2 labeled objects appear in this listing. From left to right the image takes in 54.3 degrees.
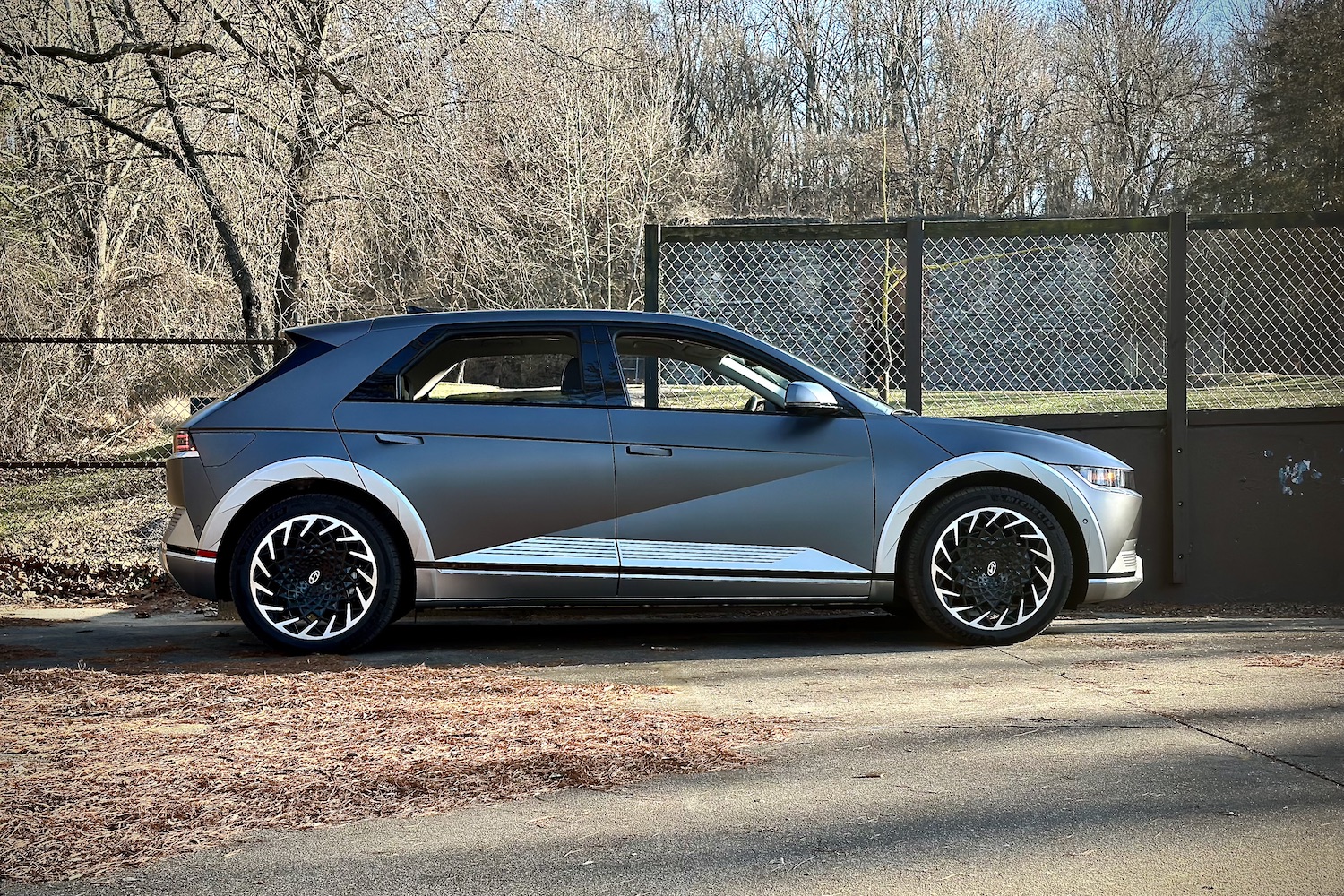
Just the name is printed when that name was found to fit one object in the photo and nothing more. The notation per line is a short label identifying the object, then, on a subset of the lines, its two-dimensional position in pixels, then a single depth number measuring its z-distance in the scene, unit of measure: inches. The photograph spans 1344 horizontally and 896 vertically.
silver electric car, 242.7
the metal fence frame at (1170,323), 341.1
